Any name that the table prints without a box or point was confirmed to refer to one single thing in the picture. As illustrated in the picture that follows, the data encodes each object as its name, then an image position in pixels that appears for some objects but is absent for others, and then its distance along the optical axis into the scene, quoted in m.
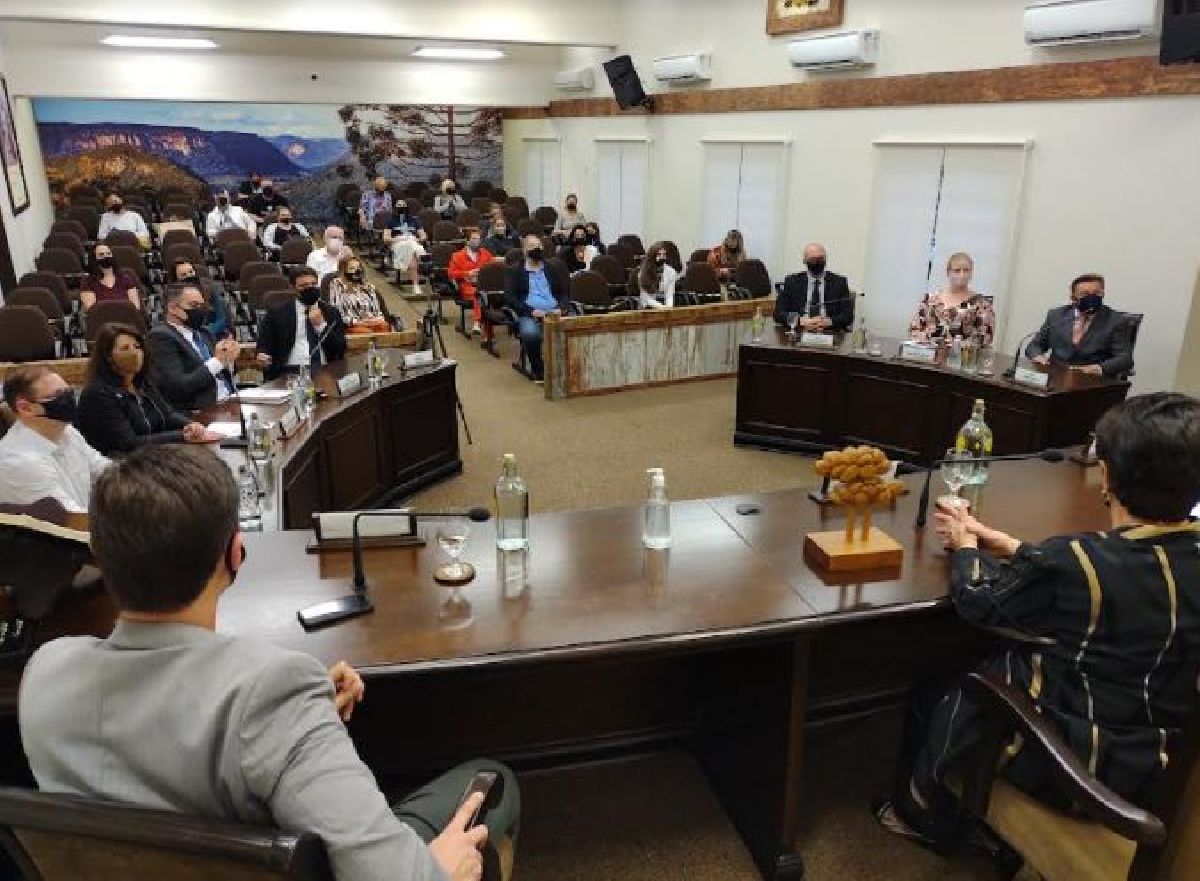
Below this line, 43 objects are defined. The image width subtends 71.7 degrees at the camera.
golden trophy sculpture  2.15
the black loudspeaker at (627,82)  10.01
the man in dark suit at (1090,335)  4.59
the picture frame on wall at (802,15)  7.19
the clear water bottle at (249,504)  2.66
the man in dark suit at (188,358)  3.91
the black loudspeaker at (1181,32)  4.32
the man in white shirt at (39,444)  2.63
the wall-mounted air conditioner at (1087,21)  4.75
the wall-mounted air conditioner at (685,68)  8.91
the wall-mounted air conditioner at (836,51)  6.74
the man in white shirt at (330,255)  7.01
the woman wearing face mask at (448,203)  12.76
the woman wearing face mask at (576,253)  8.80
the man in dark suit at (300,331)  4.74
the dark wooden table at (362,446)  3.36
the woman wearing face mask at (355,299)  5.68
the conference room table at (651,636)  1.88
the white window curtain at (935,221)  5.95
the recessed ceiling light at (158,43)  9.62
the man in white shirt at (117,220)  9.66
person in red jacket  8.53
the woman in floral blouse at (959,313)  5.09
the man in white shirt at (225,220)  10.72
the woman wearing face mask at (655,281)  7.27
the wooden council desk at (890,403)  4.35
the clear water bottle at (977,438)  2.93
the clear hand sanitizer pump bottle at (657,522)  2.31
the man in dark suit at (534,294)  7.06
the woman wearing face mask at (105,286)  6.55
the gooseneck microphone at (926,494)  2.44
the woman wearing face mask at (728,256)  8.14
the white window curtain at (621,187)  10.76
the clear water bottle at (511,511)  2.26
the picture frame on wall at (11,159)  8.45
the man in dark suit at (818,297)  5.98
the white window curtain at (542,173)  13.37
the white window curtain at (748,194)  8.16
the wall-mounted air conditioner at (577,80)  11.32
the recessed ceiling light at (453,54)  10.90
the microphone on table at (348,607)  1.91
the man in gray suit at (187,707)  1.01
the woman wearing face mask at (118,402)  3.29
